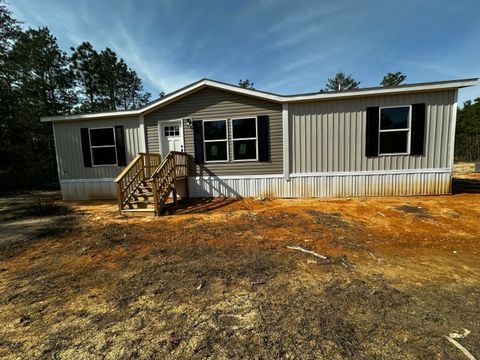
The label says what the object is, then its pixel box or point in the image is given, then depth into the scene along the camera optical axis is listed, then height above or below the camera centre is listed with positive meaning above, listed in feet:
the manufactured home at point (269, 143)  22.16 +1.28
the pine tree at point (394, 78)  96.88 +30.57
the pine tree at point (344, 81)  103.76 +32.21
